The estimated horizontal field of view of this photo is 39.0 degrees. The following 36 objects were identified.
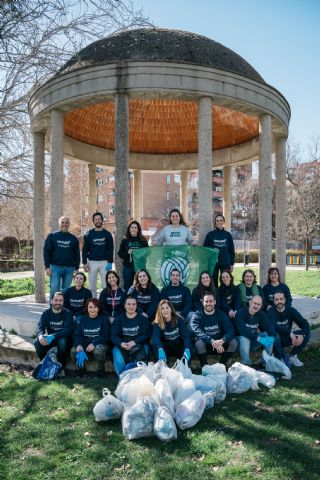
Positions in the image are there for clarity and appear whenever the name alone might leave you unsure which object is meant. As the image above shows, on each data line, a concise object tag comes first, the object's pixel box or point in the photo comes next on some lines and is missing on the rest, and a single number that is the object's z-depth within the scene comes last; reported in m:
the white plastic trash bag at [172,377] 5.01
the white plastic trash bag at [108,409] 4.90
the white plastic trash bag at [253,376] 5.90
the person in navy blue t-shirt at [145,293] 7.38
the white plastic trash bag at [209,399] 5.26
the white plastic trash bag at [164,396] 4.69
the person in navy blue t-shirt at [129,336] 6.51
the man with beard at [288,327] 7.36
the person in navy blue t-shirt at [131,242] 8.48
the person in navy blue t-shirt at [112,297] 7.57
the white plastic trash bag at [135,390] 4.85
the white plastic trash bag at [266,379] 6.03
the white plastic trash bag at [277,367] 6.48
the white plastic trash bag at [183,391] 4.92
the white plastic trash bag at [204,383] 5.40
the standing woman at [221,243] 8.88
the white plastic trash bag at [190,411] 4.67
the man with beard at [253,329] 6.82
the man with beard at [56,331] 6.88
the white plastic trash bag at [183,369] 5.34
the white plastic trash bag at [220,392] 5.53
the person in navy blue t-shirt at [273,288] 8.09
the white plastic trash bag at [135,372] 5.19
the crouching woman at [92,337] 6.69
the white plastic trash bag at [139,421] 4.51
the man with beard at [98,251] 8.81
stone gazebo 8.80
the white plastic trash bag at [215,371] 5.79
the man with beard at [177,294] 7.60
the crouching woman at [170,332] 6.57
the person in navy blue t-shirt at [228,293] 7.74
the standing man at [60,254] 8.64
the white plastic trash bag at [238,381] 5.80
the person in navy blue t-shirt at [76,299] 7.81
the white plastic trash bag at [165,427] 4.41
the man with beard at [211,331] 6.74
